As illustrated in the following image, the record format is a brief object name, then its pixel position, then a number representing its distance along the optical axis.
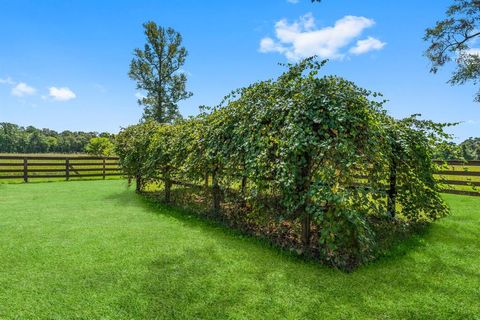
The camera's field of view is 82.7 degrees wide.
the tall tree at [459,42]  9.72
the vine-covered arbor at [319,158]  2.96
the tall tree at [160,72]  17.86
